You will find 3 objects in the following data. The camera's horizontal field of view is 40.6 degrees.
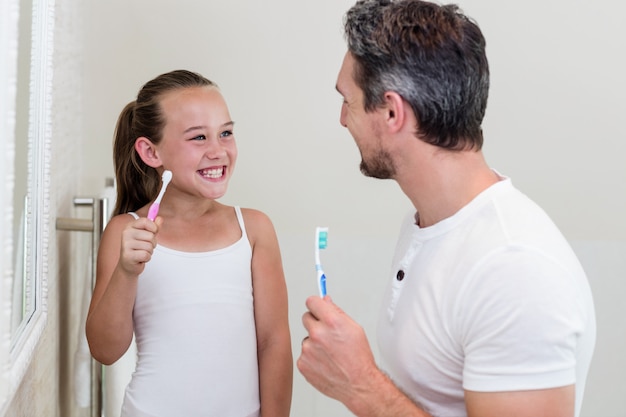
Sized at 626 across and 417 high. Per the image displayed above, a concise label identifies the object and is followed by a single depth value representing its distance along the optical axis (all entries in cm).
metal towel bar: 158
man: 101
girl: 147
